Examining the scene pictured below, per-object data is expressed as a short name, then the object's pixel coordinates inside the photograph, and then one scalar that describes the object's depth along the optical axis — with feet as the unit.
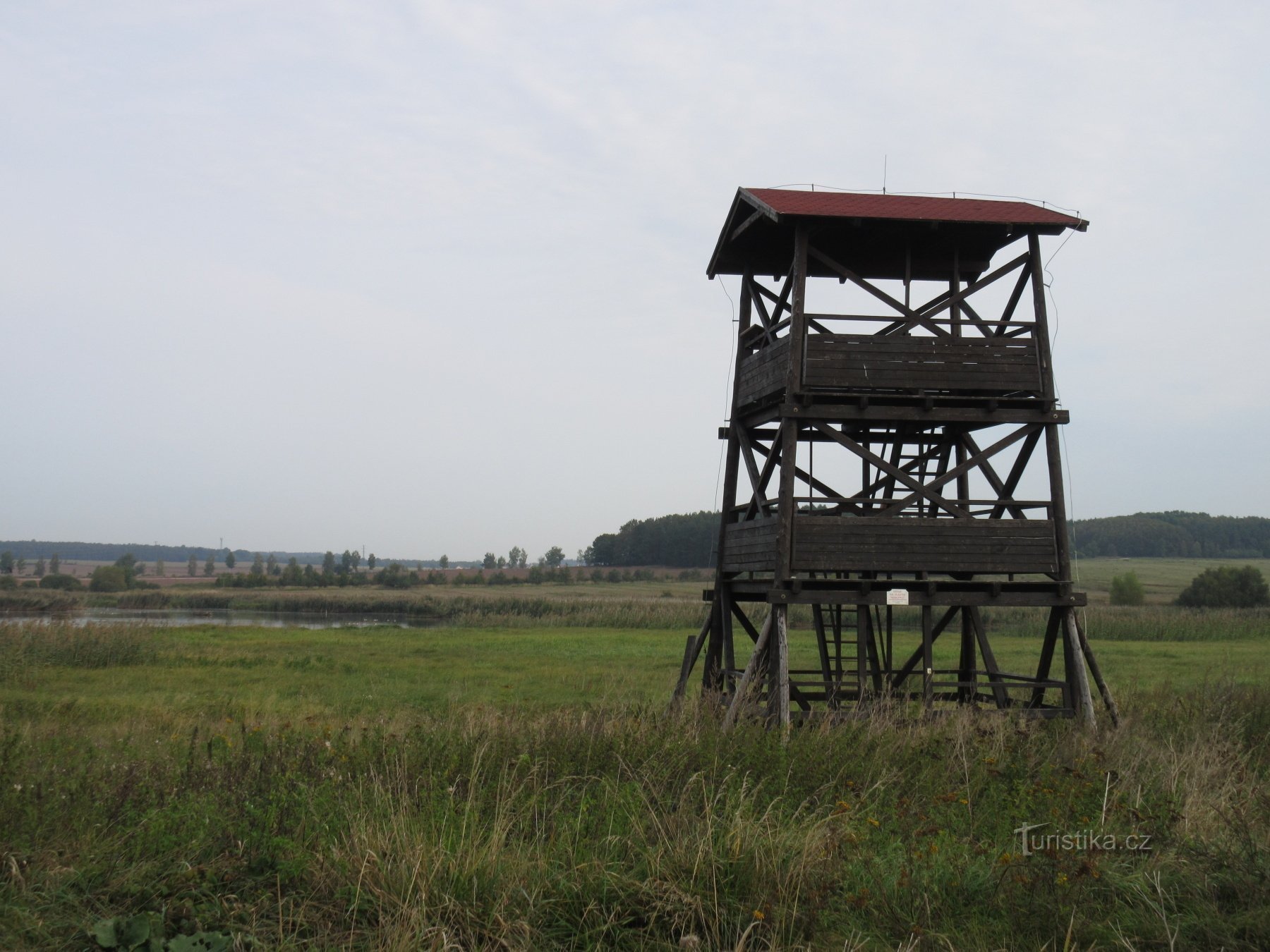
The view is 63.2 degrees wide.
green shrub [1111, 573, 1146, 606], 237.86
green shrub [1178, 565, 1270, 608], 221.66
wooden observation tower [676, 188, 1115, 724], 48.65
